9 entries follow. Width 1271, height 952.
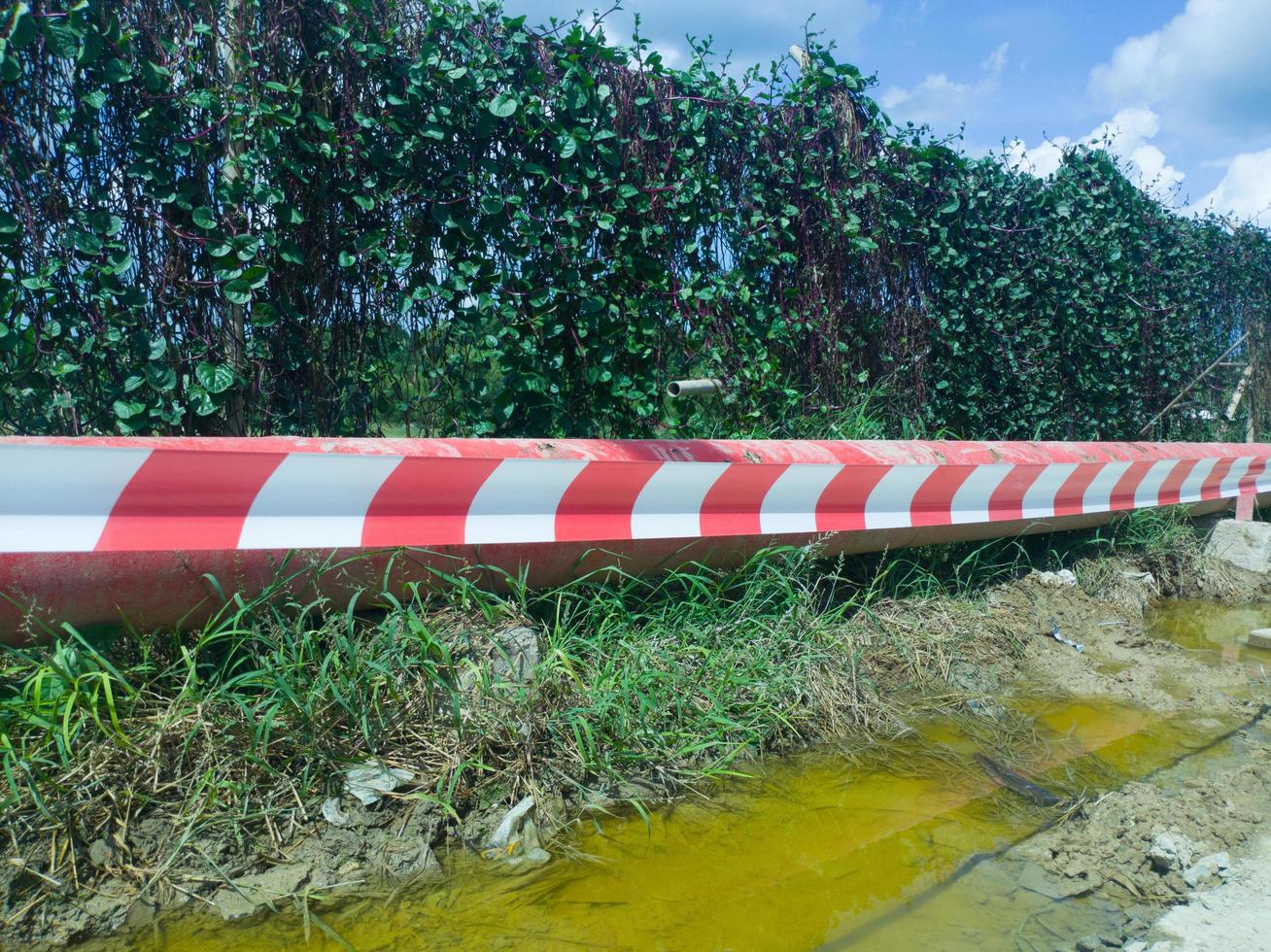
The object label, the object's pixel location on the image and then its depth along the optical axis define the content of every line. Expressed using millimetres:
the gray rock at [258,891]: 2221
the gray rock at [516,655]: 3012
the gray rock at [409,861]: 2420
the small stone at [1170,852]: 2592
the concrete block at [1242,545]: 6449
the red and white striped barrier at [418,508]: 2354
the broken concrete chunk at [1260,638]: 5039
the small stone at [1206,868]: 2533
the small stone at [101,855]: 2264
